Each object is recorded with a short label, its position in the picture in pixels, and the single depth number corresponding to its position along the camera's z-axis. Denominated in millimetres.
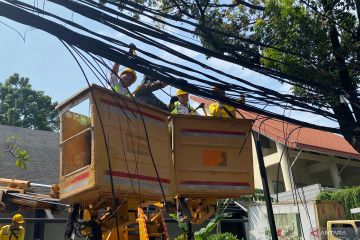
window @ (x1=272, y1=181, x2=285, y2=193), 21078
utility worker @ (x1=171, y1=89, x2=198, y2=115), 6371
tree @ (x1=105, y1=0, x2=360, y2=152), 7254
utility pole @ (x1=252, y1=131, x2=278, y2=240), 5910
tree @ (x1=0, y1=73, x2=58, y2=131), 31219
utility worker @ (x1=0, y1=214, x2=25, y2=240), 8672
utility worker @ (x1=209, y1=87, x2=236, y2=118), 6047
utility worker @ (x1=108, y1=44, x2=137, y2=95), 5520
